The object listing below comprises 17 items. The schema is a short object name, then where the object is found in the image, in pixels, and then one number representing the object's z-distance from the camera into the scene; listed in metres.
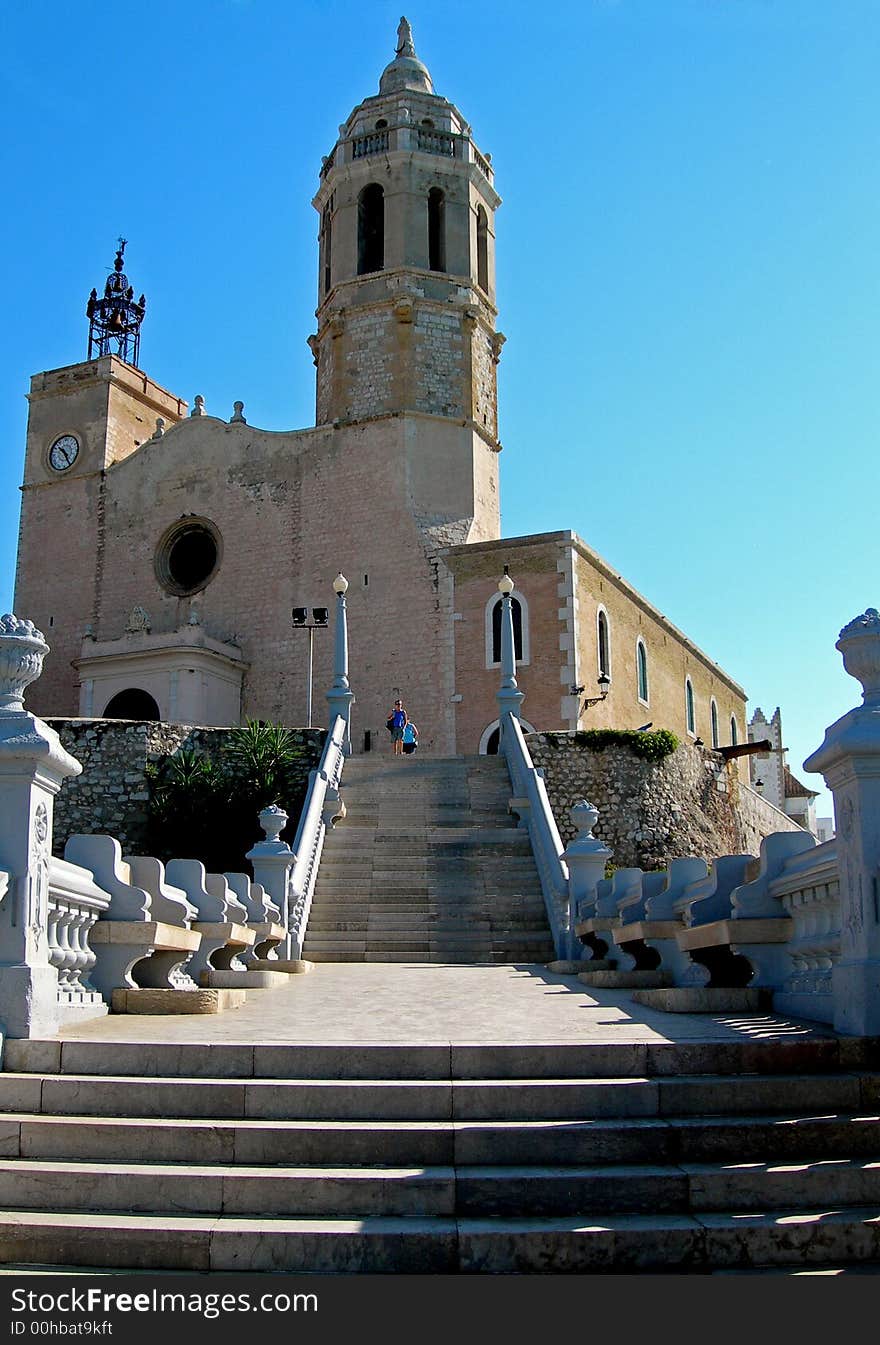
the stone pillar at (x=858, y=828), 5.37
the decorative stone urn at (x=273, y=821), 13.95
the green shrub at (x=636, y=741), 24.72
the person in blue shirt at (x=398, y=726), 26.09
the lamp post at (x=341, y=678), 23.09
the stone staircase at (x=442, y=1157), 4.06
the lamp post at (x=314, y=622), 29.75
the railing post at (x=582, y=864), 13.30
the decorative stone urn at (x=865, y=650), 5.63
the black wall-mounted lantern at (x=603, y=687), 27.55
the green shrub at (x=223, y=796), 22.95
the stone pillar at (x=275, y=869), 13.34
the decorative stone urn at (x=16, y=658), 5.98
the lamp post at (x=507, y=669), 22.56
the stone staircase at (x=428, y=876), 14.17
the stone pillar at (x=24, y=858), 5.66
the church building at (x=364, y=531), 28.30
